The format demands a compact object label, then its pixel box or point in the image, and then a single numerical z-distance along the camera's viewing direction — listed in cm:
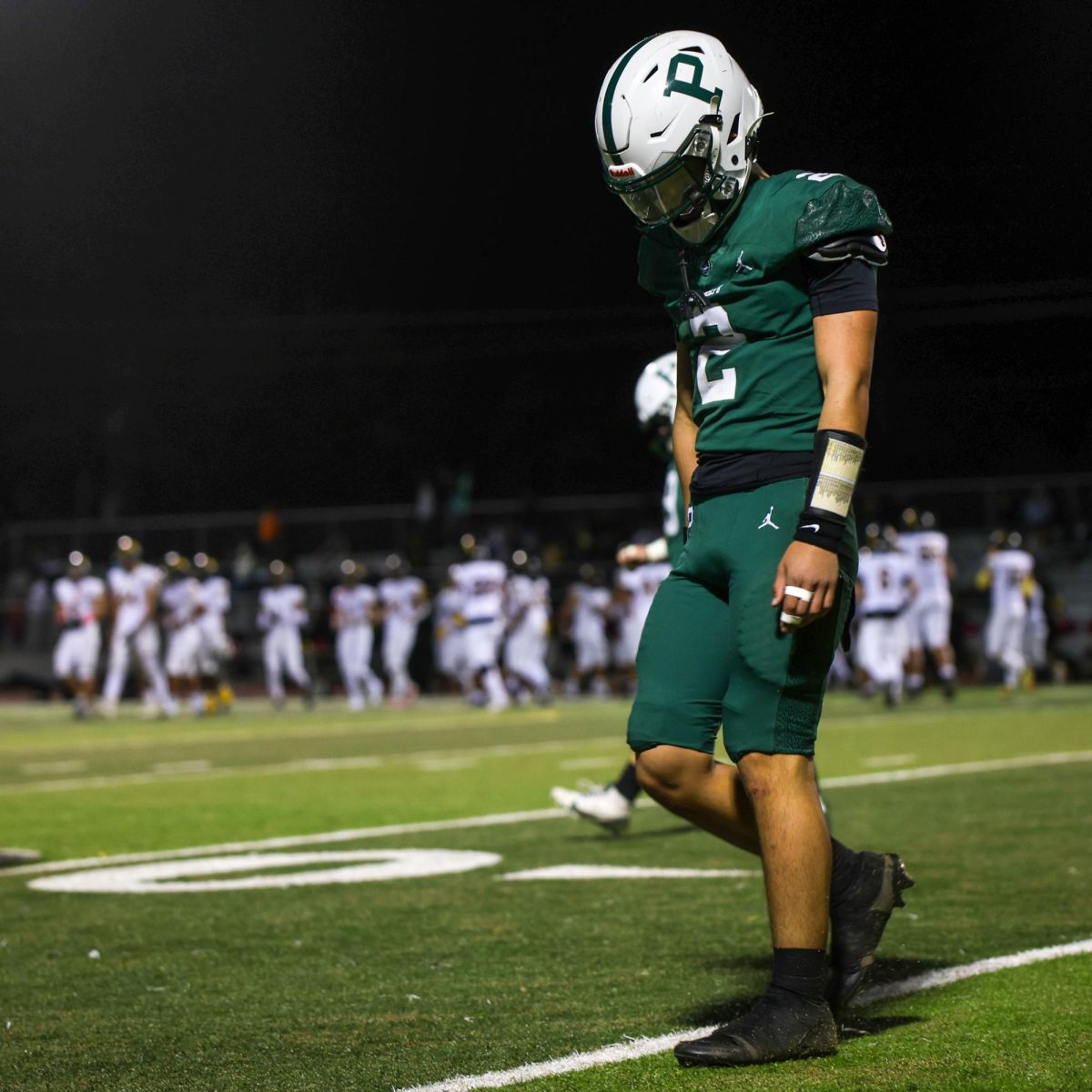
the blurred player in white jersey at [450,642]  2628
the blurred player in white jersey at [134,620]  2244
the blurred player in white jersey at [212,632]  2302
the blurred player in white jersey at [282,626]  2447
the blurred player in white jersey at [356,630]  2481
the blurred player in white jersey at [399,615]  2586
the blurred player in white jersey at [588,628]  2619
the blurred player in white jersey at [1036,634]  2425
